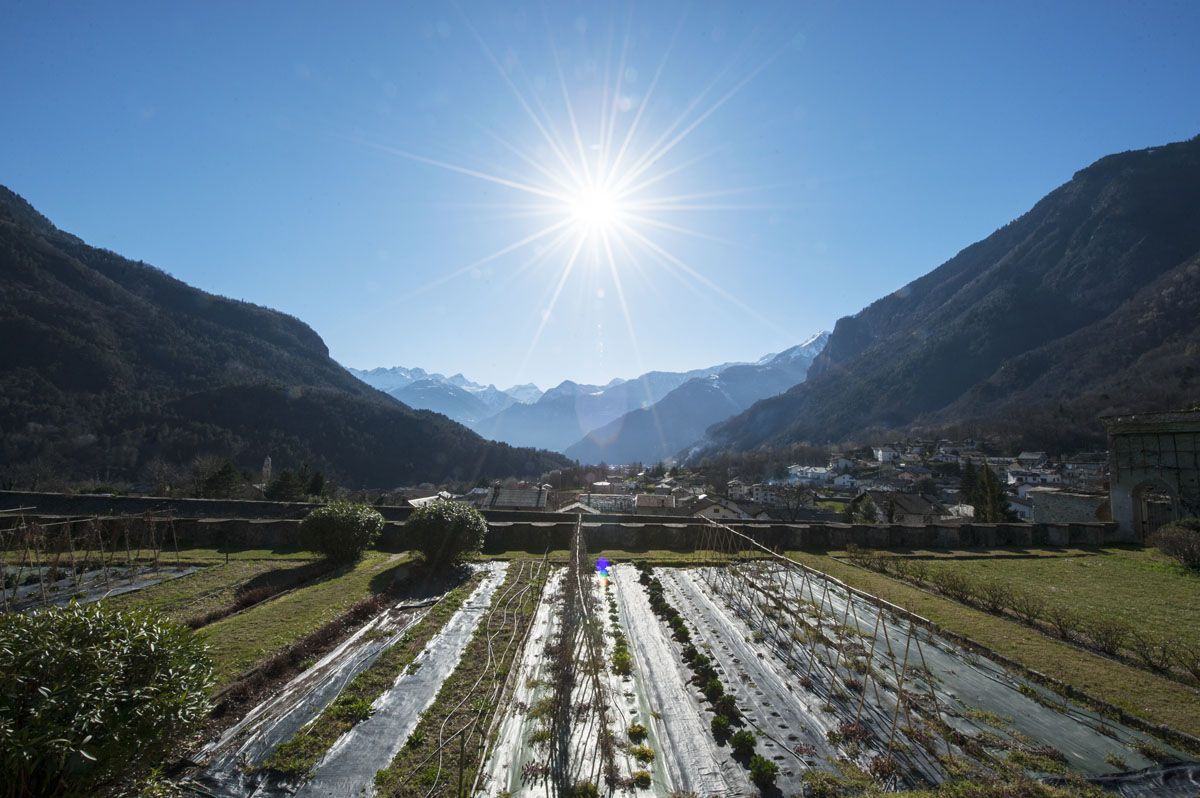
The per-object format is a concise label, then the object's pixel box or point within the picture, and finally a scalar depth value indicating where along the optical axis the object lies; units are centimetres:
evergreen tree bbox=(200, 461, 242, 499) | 3712
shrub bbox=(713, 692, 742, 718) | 798
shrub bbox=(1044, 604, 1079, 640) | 1157
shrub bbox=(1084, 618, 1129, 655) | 1064
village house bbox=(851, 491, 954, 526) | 5712
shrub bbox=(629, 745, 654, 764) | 680
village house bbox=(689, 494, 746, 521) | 5634
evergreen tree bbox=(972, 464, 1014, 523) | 4206
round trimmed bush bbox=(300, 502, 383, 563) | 1756
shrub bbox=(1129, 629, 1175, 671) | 974
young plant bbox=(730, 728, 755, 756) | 700
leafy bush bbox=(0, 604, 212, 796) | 455
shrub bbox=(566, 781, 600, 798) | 604
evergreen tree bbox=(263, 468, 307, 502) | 3966
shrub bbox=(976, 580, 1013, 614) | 1357
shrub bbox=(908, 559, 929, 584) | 1709
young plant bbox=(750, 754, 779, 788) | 629
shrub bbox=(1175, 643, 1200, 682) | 921
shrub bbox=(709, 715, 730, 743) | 739
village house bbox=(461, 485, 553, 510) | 5291
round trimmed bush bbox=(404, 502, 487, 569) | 1711
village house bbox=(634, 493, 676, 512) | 6228
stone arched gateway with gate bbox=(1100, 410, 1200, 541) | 2572
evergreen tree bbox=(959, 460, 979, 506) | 6588
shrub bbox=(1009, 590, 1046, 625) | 1250
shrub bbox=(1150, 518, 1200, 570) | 1906
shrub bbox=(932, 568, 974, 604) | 1484
